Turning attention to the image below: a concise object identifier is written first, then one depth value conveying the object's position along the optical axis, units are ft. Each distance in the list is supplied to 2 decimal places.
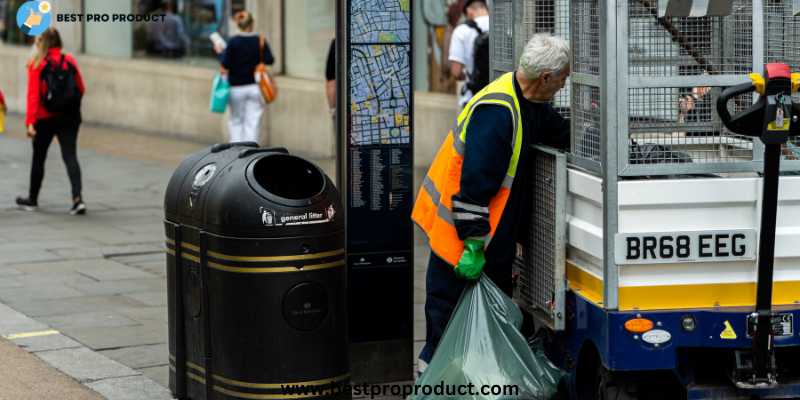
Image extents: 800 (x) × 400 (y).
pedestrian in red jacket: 75.25
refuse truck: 32.60
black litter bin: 35.96
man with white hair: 35.42
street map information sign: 40.47
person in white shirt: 71.97
